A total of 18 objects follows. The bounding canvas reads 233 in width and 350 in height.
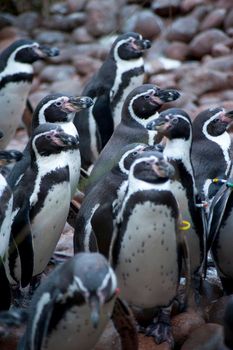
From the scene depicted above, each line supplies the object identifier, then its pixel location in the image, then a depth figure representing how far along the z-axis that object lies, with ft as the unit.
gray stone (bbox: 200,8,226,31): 72.69
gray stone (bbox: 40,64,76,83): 71.67
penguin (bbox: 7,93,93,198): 37.93
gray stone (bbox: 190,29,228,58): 70.49
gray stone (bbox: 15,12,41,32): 79.97
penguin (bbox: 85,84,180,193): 39.14
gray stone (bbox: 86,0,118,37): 77.56
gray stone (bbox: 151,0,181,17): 75.20
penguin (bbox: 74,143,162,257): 30.53
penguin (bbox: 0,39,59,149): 48.91
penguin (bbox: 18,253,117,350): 24.07
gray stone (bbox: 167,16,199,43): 72.59
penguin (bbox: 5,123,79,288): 31.91
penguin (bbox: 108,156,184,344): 28.07
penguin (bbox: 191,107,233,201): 35.96
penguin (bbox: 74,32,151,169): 47.57
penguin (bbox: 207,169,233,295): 32.17
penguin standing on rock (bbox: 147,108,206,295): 32.09
